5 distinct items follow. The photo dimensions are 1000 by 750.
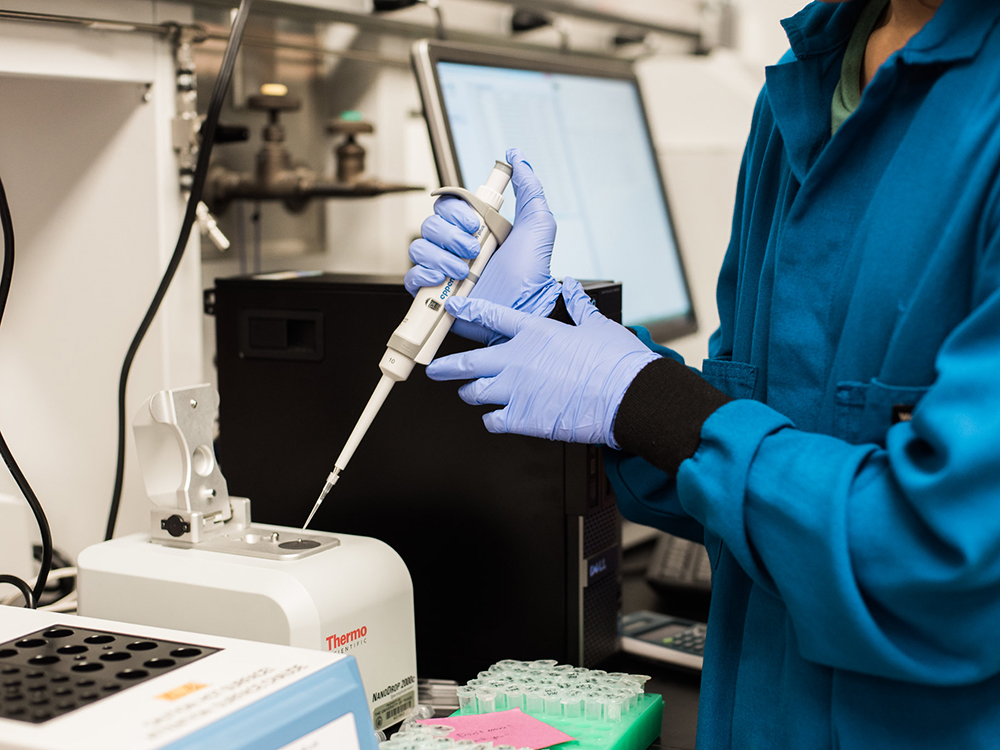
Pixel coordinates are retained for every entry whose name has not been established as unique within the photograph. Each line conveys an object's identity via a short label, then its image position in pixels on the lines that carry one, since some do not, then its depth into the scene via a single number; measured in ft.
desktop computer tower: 3.26
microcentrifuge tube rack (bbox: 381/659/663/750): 2.73
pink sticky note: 2.60
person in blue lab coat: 2.05
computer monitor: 4.44
